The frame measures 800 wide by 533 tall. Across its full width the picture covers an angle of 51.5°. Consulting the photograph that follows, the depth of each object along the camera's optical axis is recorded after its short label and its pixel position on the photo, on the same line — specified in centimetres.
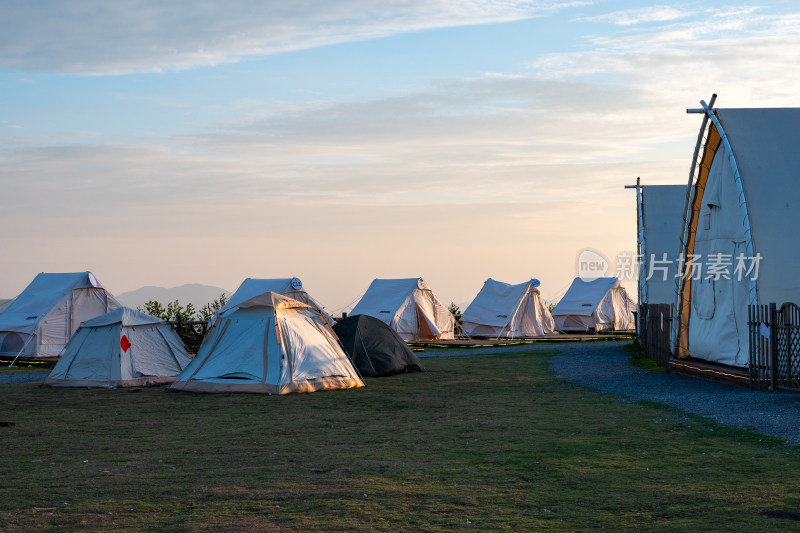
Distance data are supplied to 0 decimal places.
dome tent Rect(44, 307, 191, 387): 1722
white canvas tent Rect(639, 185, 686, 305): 3023
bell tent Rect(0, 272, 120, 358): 2648
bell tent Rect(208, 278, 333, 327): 3120
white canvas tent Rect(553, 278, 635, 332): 4362
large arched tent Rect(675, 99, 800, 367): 1620
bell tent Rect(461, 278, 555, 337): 3794
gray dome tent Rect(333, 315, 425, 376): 1858
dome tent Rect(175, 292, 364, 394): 1515
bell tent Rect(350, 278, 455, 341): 3478
